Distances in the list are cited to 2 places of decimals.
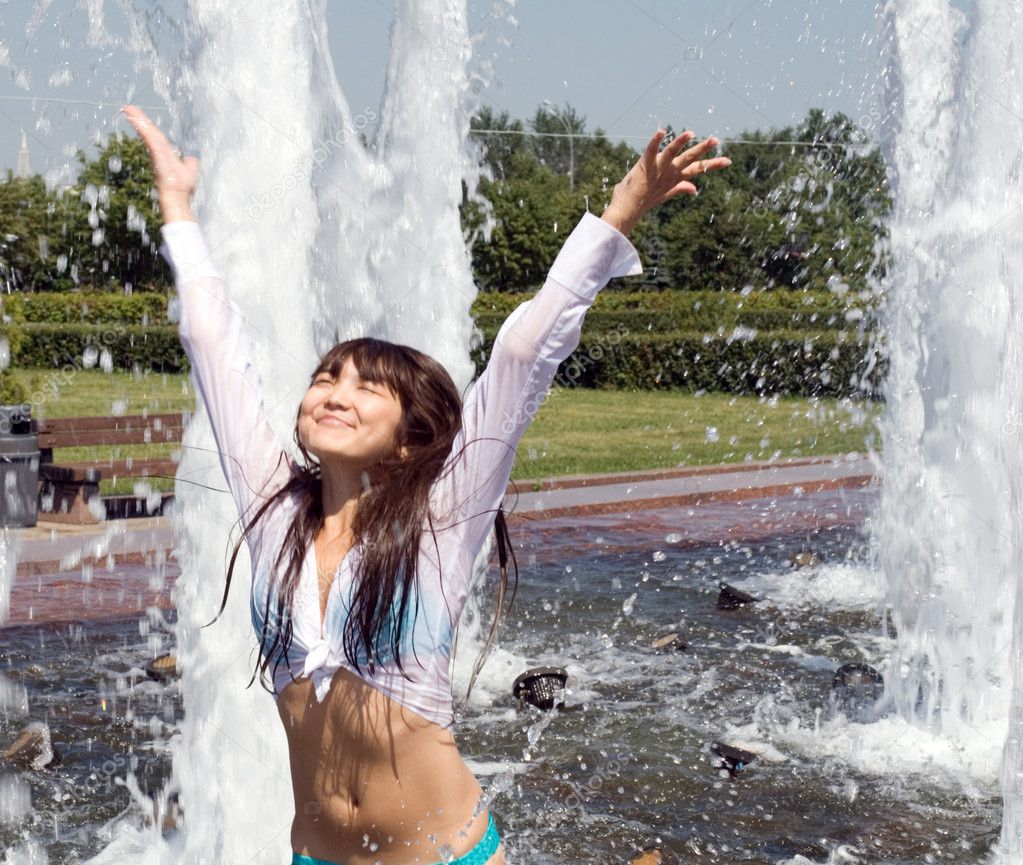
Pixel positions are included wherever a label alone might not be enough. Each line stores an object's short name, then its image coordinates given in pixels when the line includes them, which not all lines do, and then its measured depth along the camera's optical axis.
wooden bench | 9.40
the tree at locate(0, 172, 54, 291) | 34.59
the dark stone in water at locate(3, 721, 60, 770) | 4.84
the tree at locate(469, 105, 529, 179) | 47.48
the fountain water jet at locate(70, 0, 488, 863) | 4.12
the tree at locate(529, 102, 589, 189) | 58.61
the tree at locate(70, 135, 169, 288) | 32.25
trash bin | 9.28
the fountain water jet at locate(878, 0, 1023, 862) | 5.56
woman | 1.98
